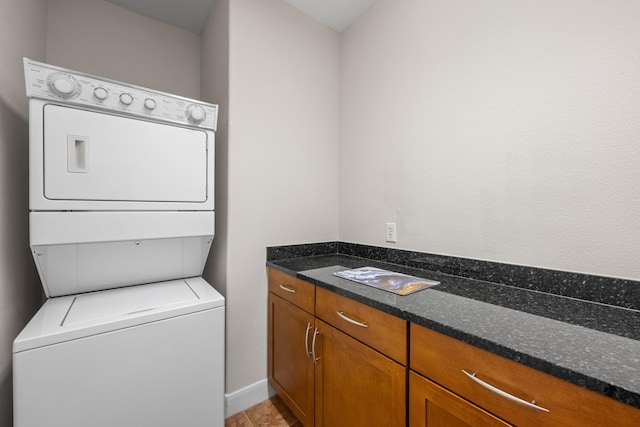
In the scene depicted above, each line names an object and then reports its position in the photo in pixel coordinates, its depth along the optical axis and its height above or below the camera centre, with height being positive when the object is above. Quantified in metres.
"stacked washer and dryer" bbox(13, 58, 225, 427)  0.91 -0.23
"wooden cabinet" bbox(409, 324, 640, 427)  0.52 -0.43
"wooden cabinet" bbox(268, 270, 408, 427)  0.91 -0.66
